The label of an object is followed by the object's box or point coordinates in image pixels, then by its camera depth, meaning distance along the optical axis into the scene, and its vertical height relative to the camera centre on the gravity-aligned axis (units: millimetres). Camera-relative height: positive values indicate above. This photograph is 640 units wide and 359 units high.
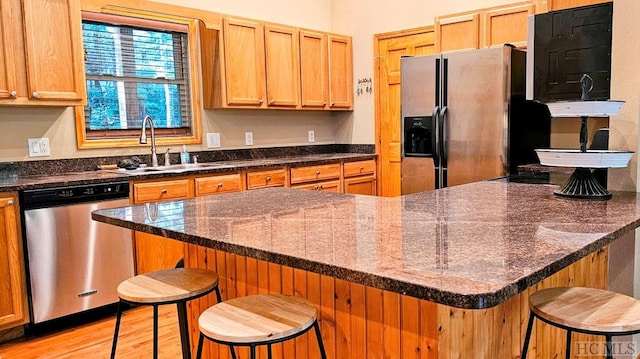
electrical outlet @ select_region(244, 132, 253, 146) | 4692 -47
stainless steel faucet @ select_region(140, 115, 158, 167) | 3744 -16
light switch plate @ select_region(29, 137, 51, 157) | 3393 -57
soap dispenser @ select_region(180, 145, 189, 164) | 4121 -172
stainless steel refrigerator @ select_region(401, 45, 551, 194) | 3602 +63
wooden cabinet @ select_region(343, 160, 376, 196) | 4855 -459
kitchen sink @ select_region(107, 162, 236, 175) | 3568 -246
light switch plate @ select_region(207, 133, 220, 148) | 4379 -52
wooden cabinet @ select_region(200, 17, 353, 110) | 4191 +584
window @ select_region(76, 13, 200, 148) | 3701 +431
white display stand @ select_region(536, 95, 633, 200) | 1940 -130
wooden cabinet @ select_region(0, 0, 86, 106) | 2992 +519
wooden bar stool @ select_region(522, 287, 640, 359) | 1350 -531
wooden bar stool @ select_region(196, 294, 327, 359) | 1331 -524
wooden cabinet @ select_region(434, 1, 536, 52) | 3918 +796
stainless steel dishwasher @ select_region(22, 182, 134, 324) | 2947 -681
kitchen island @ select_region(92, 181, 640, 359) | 1125 -307
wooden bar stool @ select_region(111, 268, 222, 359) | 1694 -528
